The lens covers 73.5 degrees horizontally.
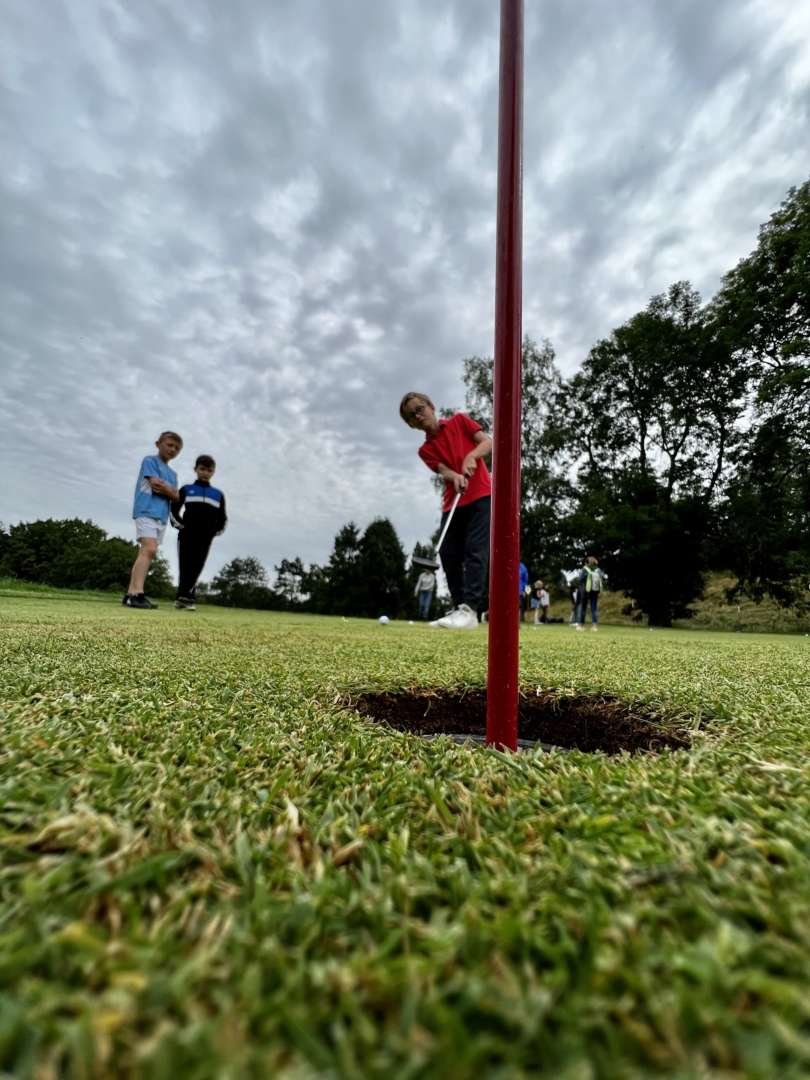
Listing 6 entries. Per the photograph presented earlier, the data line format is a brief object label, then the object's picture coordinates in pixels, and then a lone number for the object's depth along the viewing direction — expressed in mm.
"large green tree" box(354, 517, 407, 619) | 43281
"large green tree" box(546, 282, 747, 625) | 23375
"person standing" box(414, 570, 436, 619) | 14008
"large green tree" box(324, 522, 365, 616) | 43303
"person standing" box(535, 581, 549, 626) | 18203
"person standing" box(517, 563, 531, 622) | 20359
